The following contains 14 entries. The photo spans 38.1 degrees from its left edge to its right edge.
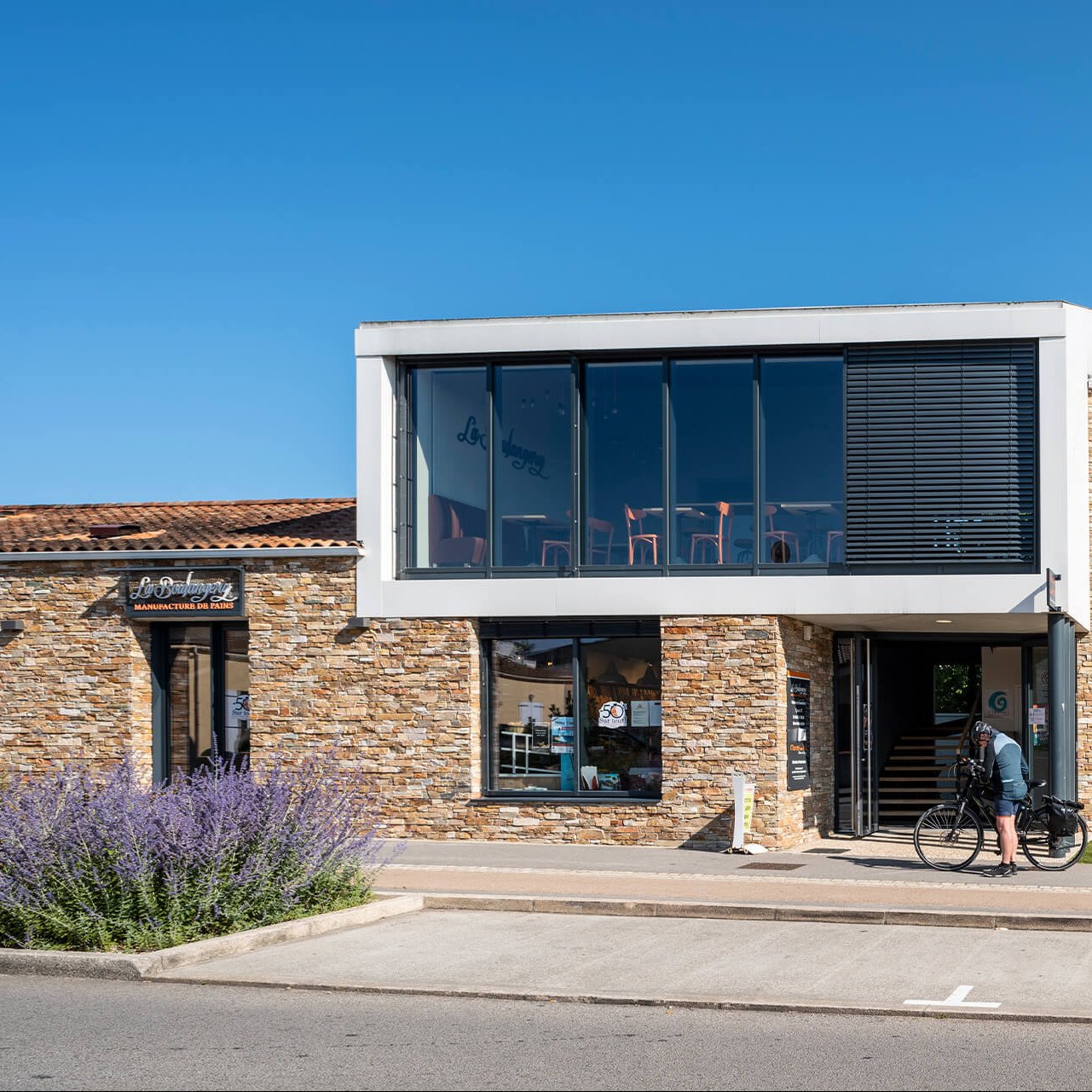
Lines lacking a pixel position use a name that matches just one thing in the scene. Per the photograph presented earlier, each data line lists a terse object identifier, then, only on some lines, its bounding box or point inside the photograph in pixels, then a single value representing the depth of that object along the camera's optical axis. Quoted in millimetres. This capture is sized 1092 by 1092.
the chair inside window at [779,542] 19594
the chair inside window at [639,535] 19891
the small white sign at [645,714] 19797
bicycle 16875
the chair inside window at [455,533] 20250
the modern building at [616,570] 19156
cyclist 16281
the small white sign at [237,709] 21578
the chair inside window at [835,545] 19484
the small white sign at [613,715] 19906
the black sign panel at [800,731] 19984
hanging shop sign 20562
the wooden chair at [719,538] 19734
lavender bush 11188
